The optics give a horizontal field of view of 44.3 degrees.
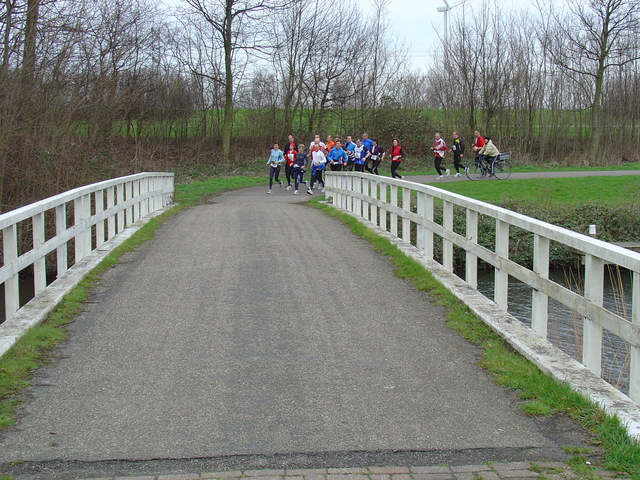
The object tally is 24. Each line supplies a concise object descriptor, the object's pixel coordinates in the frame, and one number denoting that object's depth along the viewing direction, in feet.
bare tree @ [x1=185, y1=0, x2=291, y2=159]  127.34
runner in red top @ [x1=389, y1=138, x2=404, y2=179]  89.15
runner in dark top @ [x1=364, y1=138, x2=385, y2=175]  88.83
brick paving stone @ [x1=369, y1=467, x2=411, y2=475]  13.35
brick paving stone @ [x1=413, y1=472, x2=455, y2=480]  13.17
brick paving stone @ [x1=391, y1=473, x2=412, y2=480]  13.12
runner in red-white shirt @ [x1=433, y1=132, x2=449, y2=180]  95.04
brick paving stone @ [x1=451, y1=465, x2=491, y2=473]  13.47
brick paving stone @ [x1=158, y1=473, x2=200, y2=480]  13.08
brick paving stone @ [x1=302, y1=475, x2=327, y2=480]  13.09
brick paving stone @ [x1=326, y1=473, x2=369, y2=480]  13.08
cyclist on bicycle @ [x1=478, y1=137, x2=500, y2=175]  95.50
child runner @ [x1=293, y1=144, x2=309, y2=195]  89.45
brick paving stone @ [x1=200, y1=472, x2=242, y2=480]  13.07
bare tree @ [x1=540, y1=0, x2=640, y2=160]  128.57
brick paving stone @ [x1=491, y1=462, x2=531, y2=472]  13.58
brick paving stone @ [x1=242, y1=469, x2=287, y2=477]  13.20
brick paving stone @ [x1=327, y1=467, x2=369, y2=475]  13.29
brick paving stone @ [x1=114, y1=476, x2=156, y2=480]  13.10
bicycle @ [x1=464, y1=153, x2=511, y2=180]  97.91
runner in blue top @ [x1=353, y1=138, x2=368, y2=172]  86.27
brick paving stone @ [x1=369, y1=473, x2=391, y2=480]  13.08
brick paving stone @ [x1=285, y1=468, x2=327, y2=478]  13.26
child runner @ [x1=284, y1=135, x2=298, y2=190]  90.27
